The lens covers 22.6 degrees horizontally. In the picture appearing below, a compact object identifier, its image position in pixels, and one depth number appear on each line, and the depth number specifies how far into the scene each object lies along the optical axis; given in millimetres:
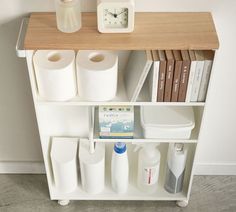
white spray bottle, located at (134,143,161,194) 1940
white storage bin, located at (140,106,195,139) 1799
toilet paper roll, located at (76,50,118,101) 1635
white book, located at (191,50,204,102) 1620
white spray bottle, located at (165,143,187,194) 1919
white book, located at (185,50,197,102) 1614
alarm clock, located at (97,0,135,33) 1528
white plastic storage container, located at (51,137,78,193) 1951
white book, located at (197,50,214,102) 1619
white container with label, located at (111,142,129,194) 1905
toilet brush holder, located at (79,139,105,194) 1947
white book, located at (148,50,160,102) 1611
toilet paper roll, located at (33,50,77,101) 1638
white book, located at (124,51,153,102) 1623
